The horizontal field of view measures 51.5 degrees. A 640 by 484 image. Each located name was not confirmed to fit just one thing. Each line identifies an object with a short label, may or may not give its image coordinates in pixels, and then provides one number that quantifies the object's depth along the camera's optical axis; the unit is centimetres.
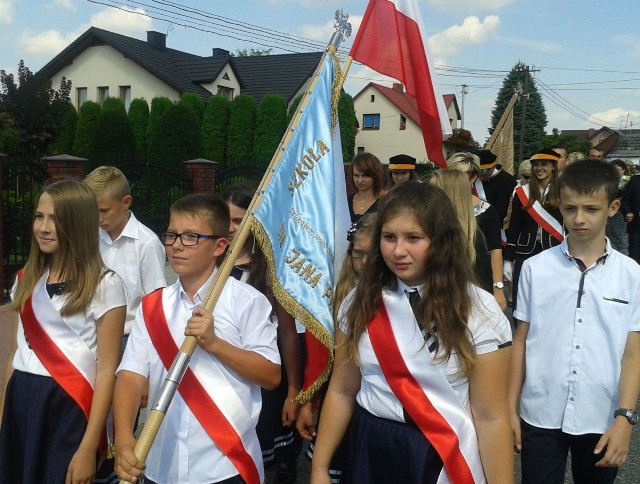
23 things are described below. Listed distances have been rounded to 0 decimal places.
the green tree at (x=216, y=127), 2792
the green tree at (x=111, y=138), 1958
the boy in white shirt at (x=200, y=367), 226
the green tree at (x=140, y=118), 2807
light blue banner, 277
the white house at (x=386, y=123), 5075
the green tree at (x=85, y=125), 2408
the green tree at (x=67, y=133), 2331
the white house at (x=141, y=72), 3391
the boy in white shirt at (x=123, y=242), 343
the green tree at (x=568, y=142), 3559
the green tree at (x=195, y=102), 2761
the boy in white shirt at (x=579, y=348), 253
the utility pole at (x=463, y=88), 6748
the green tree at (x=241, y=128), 2794
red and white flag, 326
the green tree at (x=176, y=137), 2222
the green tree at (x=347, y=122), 2941
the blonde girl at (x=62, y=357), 248
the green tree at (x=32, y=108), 2155
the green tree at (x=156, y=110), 2653
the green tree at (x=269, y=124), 2764
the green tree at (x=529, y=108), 5903
